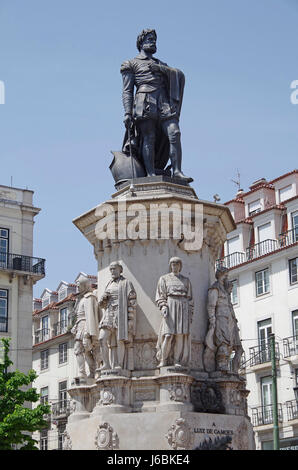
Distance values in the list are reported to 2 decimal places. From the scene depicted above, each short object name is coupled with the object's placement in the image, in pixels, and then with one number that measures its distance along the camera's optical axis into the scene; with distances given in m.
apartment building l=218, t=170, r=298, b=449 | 43.47
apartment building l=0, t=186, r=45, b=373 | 45.25
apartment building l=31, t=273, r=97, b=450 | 55.62
